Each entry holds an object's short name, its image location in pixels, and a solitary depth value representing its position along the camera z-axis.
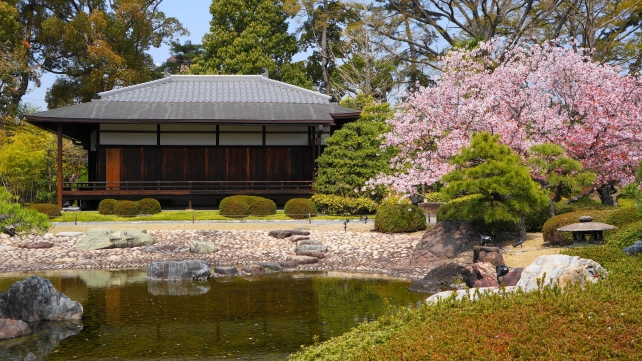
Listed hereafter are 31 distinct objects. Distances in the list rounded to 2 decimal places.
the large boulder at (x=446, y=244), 16.38
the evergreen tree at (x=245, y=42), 41.97
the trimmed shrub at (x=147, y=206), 24.62
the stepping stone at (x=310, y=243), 18.90
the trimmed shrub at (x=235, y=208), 23.77
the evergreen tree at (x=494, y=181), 15.97
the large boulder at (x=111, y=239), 18.80
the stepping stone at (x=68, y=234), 19.69
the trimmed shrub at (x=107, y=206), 24.65
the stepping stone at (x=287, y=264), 17.09
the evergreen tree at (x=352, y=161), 24.81
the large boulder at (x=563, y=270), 9.05
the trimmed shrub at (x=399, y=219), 20.11
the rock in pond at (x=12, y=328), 10.45
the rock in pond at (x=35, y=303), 11.39
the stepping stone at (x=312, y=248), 18.38
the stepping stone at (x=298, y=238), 19.41
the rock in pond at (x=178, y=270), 15.70
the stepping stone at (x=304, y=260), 17.39
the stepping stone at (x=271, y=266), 16.77
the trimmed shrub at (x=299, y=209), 23.66
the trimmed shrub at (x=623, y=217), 14.99
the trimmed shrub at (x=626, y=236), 12.39
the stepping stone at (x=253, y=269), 16.36
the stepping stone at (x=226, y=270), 16.16
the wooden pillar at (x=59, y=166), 25.89
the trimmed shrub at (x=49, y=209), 23.23
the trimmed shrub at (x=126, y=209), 24.14
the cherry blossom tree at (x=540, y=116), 18.19
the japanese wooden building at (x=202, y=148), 27.28
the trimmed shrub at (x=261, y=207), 24.22
